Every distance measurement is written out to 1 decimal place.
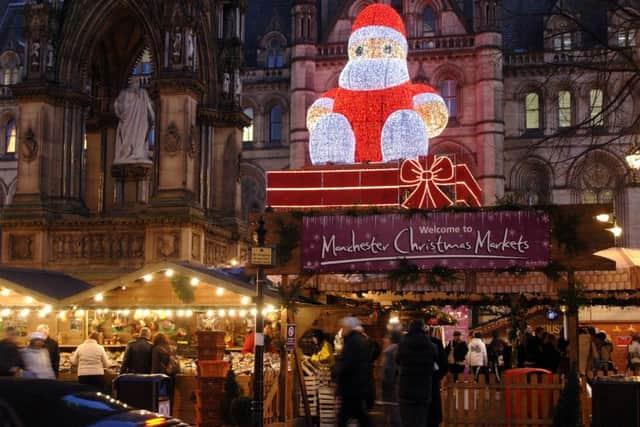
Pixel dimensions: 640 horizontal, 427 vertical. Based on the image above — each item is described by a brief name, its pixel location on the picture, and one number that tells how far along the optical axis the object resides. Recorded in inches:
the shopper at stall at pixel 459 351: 944.5
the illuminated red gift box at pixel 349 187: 724.7
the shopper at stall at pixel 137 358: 666.2
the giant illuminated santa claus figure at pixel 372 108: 1161.4
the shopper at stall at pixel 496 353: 942.9
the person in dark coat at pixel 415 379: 489.4
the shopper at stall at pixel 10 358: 474.3
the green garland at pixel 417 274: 587.5
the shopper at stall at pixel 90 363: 665.6
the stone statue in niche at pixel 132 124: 1014.4
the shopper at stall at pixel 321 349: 822.5
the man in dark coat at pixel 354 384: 490.0
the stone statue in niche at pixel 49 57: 984.3
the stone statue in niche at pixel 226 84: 1088.2
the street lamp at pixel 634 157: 663.1
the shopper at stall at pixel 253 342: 767.7
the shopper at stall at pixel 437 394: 552.4
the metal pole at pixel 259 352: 572.1
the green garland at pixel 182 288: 706.2
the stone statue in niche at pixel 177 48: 948.6
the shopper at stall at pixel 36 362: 506.6
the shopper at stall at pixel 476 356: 923.4
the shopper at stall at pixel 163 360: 662.5
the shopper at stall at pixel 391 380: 571.5
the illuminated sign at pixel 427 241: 580.1
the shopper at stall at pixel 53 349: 689.6
